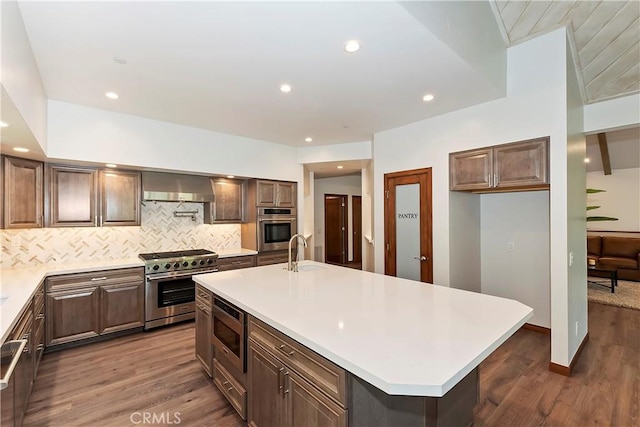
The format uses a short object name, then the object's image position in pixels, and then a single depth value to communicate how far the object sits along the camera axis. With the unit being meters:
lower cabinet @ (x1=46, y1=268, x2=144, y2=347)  3.19
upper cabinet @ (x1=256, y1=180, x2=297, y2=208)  4.91
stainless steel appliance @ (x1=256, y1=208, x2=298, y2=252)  4.87
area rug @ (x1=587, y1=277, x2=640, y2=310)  4.81
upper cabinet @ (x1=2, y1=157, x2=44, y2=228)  2.93
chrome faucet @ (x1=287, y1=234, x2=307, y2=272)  2.89
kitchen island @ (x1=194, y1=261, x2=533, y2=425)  1.12
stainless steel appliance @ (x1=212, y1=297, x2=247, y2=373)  2.01
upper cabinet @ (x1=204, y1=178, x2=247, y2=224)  4.64
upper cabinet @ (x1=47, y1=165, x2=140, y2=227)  3.41
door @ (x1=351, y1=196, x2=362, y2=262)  8.89
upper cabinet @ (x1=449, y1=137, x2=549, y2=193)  2.93
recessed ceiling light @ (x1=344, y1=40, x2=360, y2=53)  2.11
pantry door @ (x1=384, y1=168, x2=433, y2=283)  3.81
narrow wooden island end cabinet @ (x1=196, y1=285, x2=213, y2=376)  2.52
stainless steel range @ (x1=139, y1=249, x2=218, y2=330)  3.76
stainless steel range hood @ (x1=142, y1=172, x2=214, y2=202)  3.99
